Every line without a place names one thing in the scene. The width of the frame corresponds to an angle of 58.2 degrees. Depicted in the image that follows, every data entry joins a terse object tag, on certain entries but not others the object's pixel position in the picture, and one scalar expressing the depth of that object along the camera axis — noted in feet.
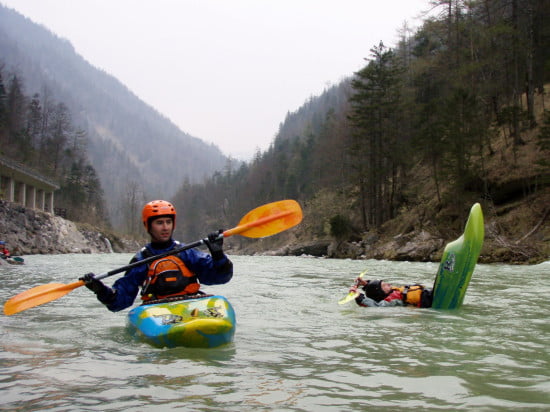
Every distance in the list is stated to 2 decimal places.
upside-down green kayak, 21.34
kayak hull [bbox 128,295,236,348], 13.08
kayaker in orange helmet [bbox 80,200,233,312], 15.79
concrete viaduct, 110.75
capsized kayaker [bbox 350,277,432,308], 22.18
